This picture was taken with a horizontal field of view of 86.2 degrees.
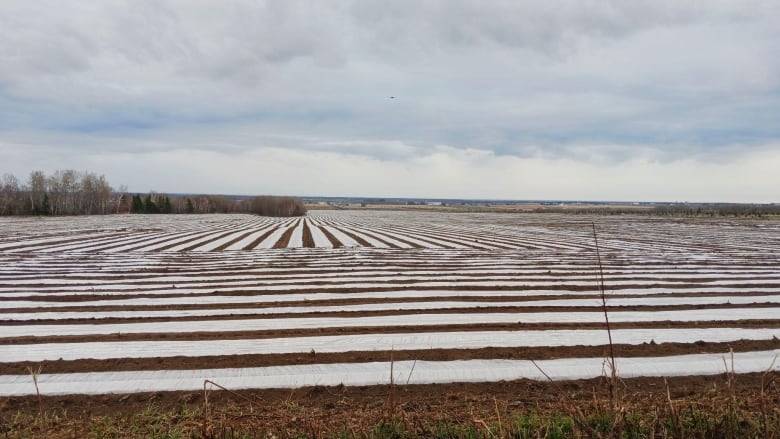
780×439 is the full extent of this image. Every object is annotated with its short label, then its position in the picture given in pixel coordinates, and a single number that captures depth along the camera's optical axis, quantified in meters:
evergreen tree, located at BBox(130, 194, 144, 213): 82.50
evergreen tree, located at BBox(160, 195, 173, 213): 84.04
